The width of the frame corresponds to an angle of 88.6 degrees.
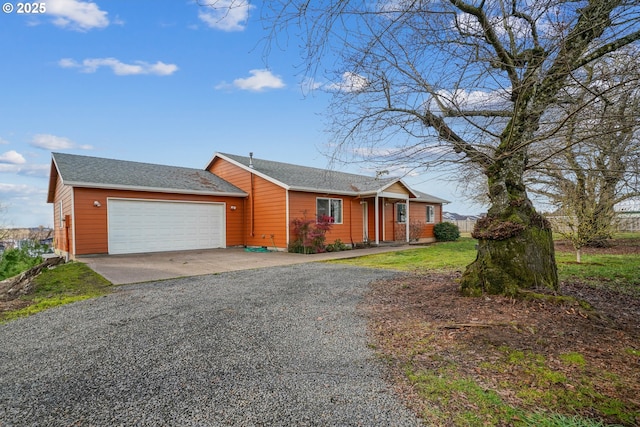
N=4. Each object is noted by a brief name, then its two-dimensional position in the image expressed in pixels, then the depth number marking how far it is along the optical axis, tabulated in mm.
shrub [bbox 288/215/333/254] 12977
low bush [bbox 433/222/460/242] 20625
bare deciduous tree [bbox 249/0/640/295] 2914
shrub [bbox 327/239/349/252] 13916
